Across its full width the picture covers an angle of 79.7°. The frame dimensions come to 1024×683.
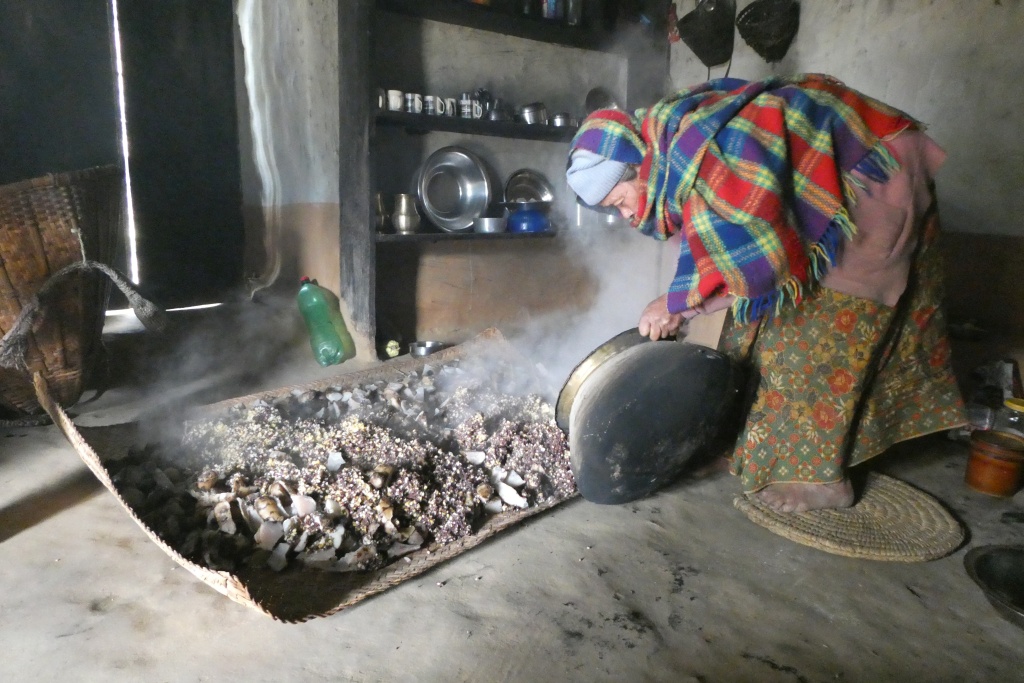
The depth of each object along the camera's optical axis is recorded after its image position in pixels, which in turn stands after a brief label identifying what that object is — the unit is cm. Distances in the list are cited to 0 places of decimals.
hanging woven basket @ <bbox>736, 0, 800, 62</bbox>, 277
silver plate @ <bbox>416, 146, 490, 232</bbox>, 314
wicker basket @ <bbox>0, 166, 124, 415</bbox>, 179
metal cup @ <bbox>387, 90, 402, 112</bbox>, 279
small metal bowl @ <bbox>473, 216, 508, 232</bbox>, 302
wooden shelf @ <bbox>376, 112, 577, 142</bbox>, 281
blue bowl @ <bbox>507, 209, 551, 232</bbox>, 315
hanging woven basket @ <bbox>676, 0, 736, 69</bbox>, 297
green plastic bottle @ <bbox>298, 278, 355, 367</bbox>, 306
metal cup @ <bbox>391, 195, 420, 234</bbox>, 287
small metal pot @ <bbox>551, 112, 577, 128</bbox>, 325
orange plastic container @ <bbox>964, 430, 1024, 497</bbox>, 179
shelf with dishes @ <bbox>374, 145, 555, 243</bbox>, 289
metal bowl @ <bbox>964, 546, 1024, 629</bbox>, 143
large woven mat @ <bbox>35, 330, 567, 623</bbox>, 117
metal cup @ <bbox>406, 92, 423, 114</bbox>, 285
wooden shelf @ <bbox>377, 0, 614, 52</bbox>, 288
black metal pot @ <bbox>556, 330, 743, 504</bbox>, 151
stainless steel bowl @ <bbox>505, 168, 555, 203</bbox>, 340
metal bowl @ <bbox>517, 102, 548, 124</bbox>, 319
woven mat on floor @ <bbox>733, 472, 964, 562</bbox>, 153
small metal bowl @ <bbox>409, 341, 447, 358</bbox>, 302
